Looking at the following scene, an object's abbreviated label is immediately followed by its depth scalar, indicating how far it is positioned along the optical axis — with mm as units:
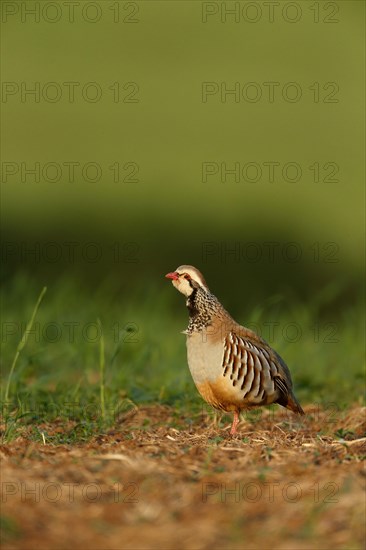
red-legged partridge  12969
